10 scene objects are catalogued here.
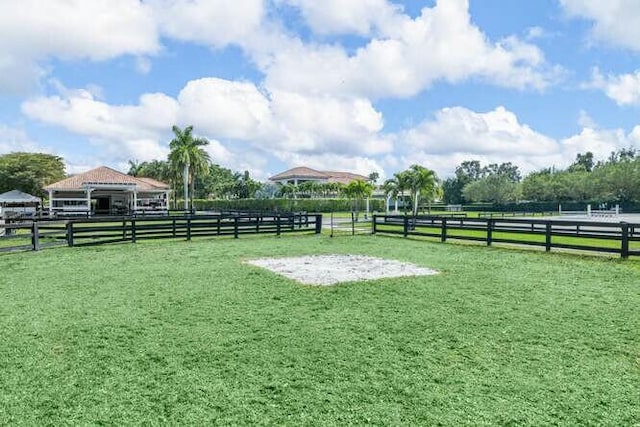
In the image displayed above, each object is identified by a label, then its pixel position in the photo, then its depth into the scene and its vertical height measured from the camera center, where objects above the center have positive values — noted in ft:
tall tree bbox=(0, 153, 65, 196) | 137.90 +8.97
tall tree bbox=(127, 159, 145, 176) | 236.75 +18.10
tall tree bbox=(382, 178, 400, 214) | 113.39 +4.06
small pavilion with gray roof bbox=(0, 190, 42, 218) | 97.34 -0.59
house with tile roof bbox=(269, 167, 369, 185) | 268.82 +15.92
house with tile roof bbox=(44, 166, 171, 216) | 121.39 +2.08
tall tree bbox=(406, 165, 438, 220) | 103.50 +5.23
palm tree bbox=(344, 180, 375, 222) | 124.36 +3.72
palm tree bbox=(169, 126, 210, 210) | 145.69 +16.56
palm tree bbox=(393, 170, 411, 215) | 107.24 +5.70
